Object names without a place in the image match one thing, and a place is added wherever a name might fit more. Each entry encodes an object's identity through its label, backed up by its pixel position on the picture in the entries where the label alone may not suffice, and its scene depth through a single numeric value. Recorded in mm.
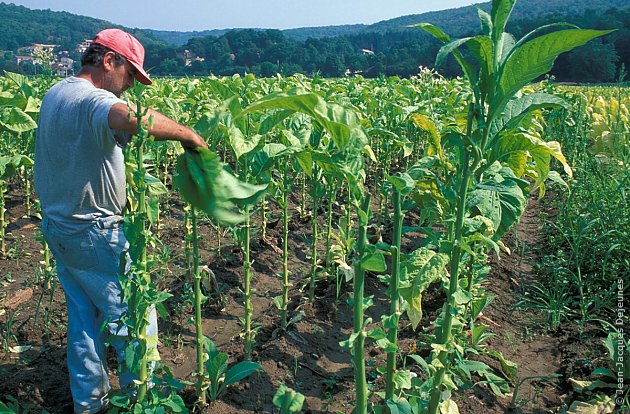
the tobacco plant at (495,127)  1928
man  2609
